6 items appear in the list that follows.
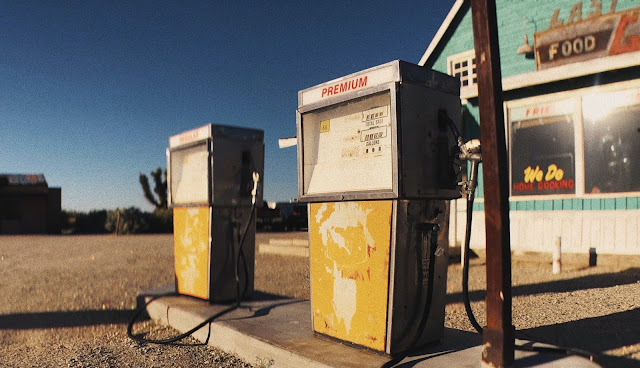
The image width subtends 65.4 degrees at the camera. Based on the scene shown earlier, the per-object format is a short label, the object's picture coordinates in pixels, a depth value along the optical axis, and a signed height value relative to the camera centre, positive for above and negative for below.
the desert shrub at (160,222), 26.14 -0.57
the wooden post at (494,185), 2.60 +0.11
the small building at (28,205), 26.73 +0.44
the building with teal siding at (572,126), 8.71 +1.49
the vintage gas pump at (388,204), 3.02 +0.02
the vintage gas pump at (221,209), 5.16 +0.01
